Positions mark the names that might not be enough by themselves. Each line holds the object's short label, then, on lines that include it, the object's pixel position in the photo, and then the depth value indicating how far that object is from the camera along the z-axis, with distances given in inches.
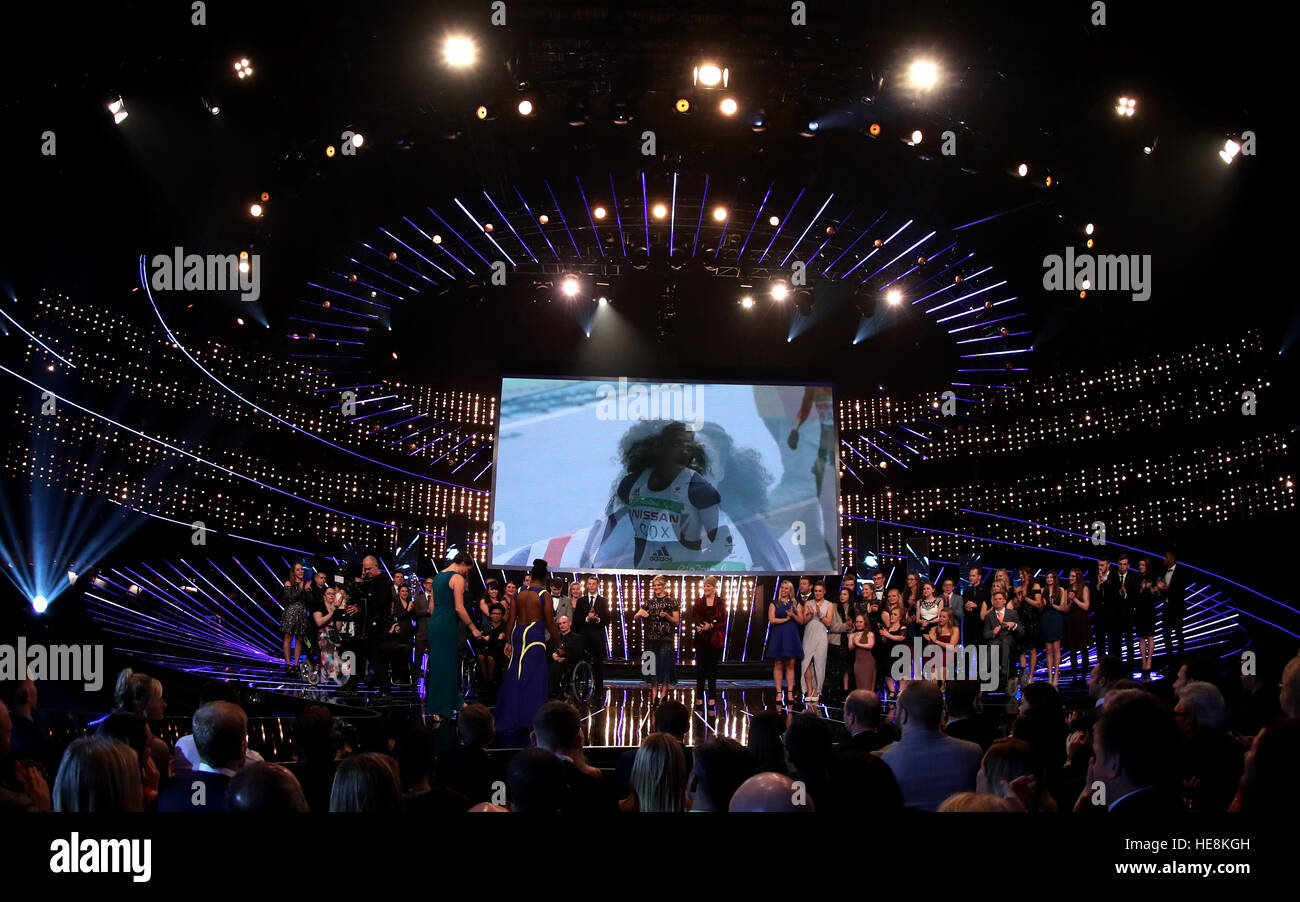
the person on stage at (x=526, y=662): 340.2
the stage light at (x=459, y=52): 405.4
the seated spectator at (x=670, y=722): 165.8
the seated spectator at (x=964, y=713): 187.9
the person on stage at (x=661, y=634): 442.0
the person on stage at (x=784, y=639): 451.5
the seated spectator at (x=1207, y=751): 146.9
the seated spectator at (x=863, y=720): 177.8
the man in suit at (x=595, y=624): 466.3
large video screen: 575.5
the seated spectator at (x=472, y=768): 165.0
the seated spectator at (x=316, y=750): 152.7
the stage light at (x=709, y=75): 417.4
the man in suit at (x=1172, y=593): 447.5
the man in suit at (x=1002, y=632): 447.2
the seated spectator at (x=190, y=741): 182.4
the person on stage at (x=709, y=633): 447.2
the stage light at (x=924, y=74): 411.9
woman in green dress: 346.3
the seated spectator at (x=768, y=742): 158.7
